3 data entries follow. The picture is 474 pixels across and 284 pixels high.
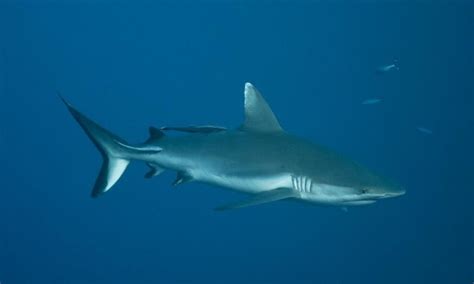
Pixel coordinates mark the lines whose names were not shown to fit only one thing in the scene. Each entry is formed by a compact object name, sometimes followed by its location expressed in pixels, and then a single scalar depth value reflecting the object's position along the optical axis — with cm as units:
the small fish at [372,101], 1267
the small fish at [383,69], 1073
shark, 455
